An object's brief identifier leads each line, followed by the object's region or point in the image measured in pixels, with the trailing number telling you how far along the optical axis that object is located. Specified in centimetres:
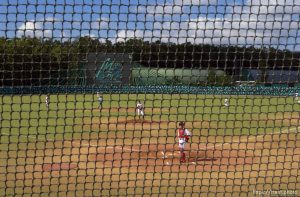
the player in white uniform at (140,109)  2157
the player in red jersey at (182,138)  1241
